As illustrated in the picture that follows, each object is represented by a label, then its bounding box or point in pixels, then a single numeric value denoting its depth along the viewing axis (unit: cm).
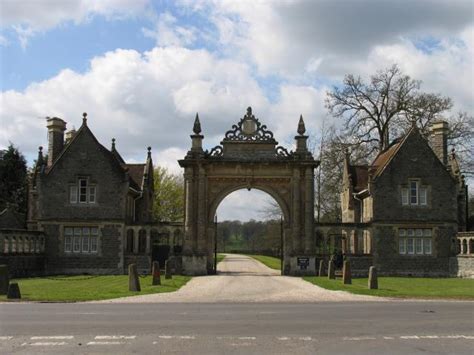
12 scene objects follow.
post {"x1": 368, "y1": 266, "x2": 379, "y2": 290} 2616
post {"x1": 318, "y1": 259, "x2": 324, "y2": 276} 3678
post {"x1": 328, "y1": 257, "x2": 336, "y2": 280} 3350
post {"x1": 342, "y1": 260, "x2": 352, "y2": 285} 2920
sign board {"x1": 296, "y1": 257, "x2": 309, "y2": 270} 3797
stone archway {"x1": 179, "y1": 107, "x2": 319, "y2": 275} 3834
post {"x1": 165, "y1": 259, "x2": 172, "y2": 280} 3274
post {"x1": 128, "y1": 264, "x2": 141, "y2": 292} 2461
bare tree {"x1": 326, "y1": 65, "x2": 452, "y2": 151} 5184
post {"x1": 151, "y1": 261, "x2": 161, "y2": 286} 2831
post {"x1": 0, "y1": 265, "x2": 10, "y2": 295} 2238
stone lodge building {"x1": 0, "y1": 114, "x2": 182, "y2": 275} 3891
